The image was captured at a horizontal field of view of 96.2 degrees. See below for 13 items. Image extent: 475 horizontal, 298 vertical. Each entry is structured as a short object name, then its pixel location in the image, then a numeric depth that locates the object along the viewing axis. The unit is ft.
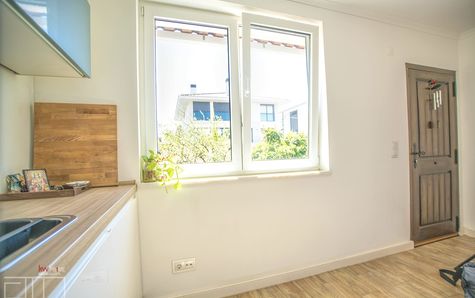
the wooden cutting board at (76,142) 4.35
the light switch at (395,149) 7.86
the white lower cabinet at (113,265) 1.92
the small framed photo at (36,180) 3.77
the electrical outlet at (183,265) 5.34
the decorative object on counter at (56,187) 4.10
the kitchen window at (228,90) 5.82
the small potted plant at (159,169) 5.12
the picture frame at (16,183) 3.59
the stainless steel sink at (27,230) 2.05
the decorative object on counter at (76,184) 4.09
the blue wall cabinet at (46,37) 2.40
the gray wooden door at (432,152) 8.28
